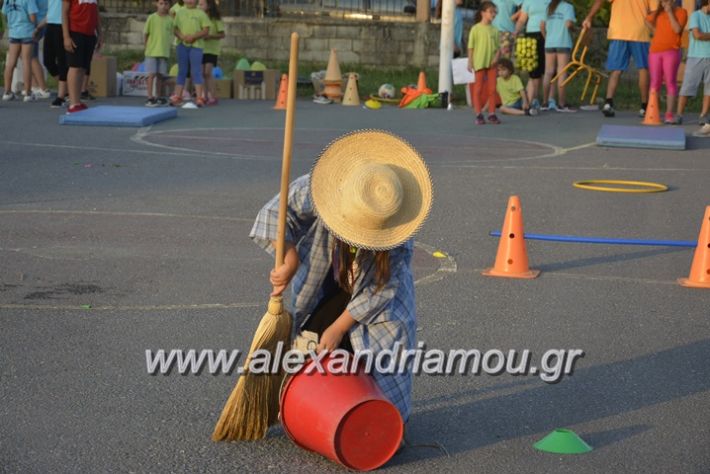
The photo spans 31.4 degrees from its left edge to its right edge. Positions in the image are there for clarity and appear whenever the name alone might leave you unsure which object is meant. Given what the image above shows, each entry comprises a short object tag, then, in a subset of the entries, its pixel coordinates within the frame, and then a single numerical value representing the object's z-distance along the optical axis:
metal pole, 21.34
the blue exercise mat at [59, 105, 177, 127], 16.66
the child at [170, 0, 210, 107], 19.67
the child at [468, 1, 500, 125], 18.03
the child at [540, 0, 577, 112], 20.14
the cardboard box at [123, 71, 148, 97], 22.19
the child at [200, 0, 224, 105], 20.20
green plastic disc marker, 4.86
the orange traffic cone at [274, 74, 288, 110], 20.68
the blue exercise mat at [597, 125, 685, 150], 15.53
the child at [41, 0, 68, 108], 18.62
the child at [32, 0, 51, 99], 19.34
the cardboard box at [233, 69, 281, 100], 22.77
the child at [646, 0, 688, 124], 18.36
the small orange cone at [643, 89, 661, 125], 18.53
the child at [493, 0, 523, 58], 21.41
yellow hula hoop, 11.85
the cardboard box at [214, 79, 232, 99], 22.72
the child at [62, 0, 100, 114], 17.61
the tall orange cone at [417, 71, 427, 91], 22.11
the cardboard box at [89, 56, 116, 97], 21.28
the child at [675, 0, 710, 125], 17.98
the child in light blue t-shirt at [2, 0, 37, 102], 19.12
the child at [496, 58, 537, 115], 20.33
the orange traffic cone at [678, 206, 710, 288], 8.02
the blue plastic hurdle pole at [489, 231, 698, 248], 9.20
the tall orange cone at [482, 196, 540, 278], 8.09
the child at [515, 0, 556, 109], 20.47
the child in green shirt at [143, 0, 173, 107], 19.61
